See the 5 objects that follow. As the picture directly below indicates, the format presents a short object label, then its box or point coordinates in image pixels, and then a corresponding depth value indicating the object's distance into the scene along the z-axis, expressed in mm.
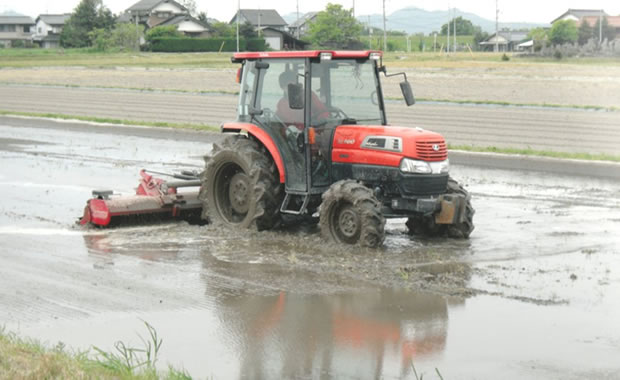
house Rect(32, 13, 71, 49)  123875
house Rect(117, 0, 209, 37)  112875
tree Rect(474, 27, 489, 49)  123688
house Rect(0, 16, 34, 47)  132138
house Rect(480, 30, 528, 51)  128050
